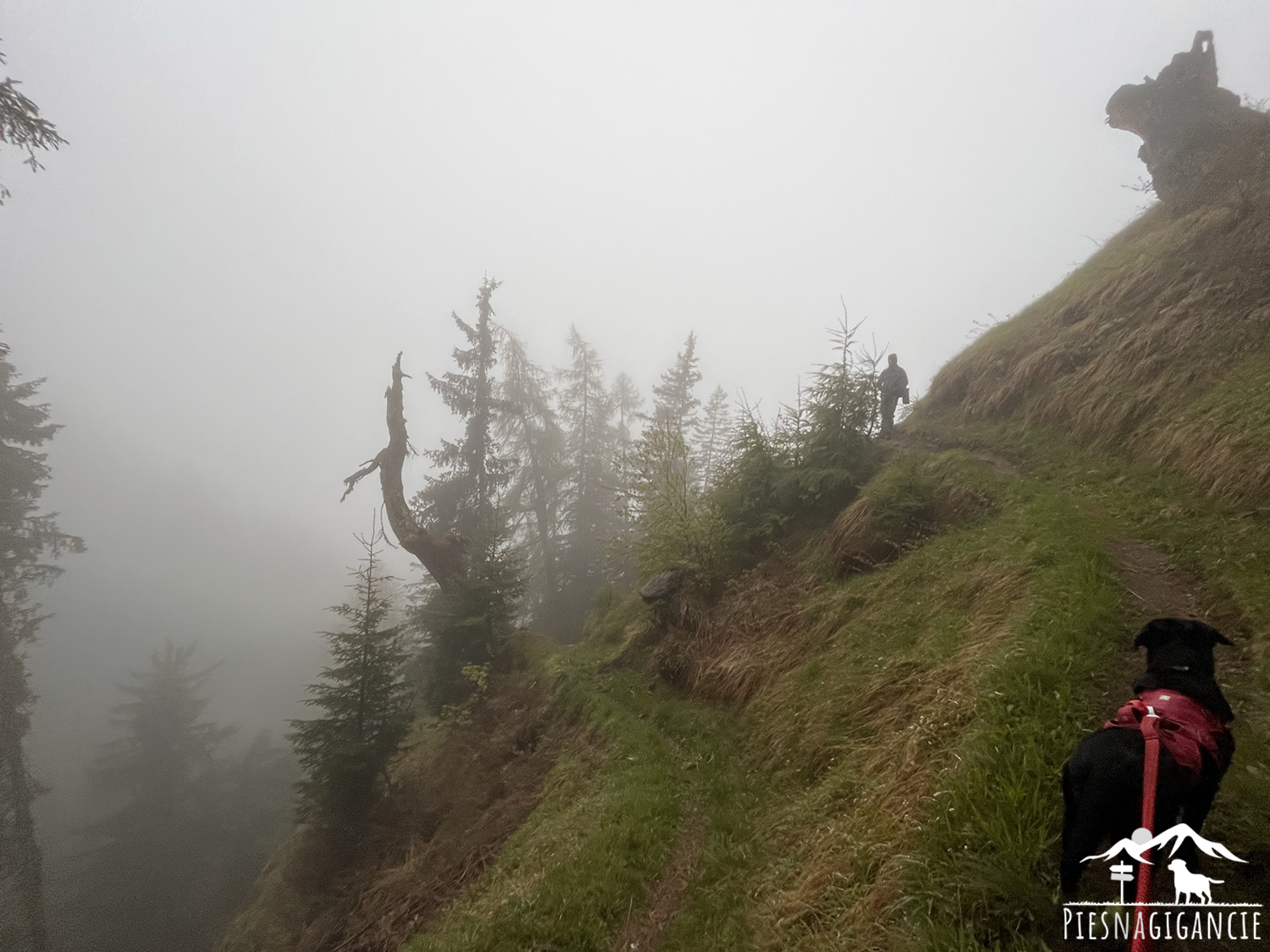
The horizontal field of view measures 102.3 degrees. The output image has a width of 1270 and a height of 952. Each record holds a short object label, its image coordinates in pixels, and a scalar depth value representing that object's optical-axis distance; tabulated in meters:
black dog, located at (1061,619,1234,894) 2.96
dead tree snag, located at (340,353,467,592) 19.25
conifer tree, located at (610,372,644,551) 36.34
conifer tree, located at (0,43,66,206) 9.33
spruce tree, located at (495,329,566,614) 29.41
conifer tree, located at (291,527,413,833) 12.34
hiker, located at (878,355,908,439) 15.29
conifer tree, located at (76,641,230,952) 22.08
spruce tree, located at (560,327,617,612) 29.86
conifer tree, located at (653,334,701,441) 30.80
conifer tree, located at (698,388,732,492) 32.59
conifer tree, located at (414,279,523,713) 16.27
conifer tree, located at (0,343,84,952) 17.27
